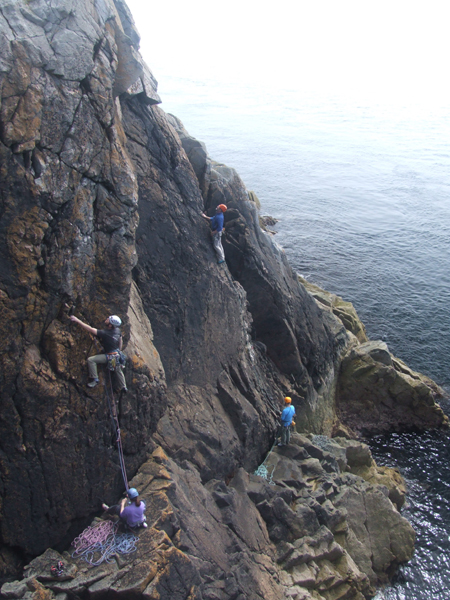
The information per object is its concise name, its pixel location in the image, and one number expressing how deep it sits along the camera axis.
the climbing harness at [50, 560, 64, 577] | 12.39
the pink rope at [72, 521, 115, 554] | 13.42
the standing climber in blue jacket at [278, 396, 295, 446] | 22.62
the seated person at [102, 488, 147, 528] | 13.47
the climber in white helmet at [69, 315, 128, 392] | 13.41
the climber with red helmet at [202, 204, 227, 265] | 20.74
